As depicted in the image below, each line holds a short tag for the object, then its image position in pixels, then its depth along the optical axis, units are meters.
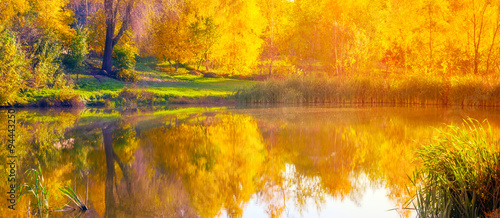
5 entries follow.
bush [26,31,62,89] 21.29
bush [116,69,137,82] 28.50
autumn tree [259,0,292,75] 38.35
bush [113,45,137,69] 30.55
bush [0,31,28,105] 18.69
